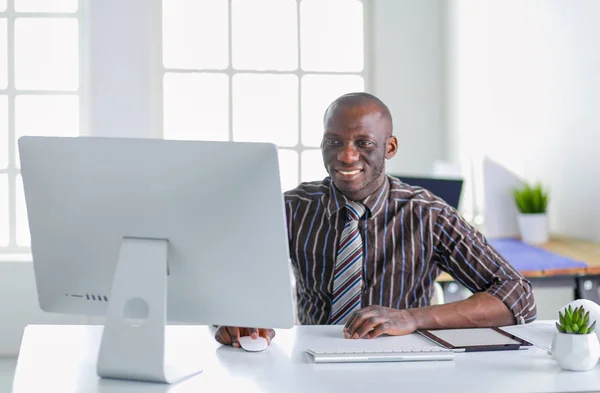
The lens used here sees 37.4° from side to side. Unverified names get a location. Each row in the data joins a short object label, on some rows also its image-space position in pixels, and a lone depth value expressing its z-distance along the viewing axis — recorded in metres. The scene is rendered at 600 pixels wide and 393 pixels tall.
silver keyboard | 1.77
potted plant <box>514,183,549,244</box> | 3.82
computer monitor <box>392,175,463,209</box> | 3.51
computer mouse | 1.87
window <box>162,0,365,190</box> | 5.05
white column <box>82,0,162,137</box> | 4.80
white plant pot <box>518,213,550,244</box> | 3.82
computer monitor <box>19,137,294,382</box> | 1.59
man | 2.26
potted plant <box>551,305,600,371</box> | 1.70
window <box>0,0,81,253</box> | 4.91
